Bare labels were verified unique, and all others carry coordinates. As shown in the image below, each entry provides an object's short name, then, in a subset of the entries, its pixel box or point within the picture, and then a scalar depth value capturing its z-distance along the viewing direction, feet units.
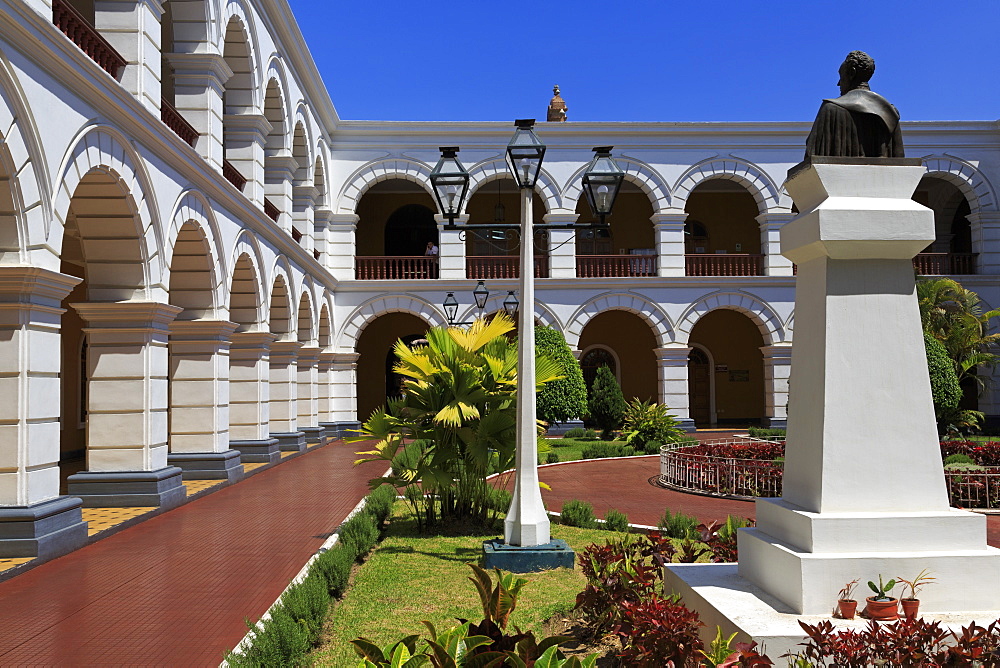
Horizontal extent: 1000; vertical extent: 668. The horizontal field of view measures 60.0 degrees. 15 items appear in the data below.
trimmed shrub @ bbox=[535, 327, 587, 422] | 69.82
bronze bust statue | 15.30
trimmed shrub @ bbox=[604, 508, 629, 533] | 31.94
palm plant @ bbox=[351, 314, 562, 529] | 30.60
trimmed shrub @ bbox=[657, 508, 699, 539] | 30.17
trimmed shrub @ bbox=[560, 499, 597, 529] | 33.06
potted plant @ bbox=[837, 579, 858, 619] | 13.35
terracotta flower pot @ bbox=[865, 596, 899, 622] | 13.23
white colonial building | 27.07
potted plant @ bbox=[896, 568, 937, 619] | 13.16
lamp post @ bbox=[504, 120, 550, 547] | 25.59
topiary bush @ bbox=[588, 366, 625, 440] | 78.89
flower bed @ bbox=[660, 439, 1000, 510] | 38.68
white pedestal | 13.84
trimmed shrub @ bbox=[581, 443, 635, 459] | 63.77
